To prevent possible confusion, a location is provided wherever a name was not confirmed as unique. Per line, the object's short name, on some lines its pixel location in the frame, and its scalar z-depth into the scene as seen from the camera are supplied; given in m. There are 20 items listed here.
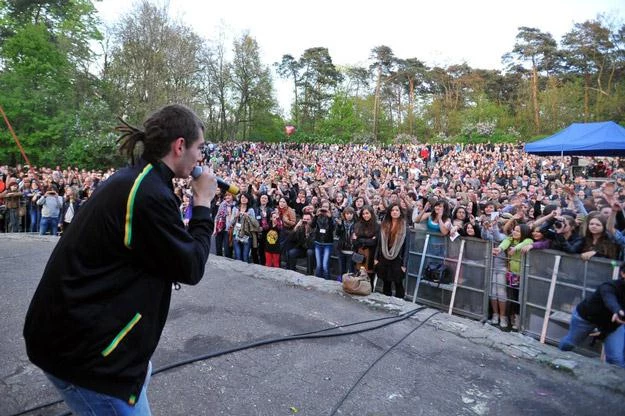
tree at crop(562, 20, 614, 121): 30.86
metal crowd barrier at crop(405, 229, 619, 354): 4.83
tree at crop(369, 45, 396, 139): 46.97
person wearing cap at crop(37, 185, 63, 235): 9.94
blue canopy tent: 10.24
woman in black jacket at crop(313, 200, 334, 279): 7.61
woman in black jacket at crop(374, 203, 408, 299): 6.58
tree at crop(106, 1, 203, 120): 23.95
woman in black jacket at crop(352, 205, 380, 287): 7.03
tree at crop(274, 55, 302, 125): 49.28
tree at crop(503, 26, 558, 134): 35.88
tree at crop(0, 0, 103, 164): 21.89
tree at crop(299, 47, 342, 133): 48.78
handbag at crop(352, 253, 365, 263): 6.26
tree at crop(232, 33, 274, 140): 38.84
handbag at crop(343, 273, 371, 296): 5.44
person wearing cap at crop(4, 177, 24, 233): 10.94
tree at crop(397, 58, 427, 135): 46.28
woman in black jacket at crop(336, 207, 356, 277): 7.45
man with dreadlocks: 1.33
